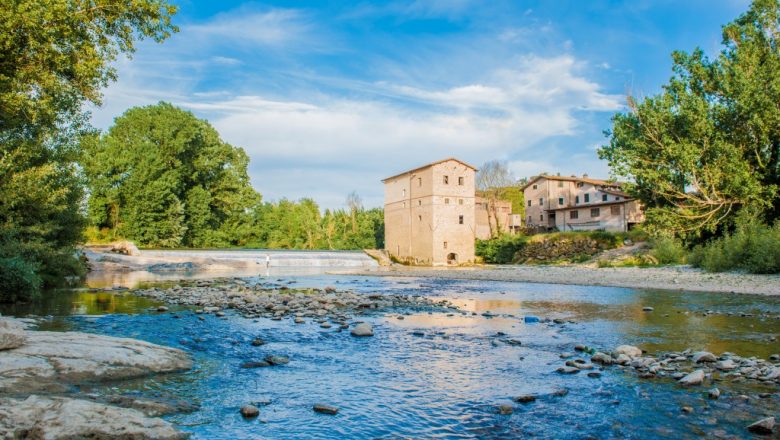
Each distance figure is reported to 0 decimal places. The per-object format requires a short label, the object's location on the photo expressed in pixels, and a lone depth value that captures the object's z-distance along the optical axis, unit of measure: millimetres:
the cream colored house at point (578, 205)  51312
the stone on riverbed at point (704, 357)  6541
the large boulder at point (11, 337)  5379
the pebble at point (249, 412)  4551
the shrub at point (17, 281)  12258
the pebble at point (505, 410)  4735
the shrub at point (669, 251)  28481
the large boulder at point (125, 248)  35938
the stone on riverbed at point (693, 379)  5527
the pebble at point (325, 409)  4738
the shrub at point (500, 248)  50438
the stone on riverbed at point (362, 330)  8781
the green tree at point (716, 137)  24297
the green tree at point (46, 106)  11117
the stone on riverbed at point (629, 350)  6953
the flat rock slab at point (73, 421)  3498
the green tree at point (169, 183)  45781
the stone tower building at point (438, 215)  47906
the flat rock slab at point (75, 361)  4781
